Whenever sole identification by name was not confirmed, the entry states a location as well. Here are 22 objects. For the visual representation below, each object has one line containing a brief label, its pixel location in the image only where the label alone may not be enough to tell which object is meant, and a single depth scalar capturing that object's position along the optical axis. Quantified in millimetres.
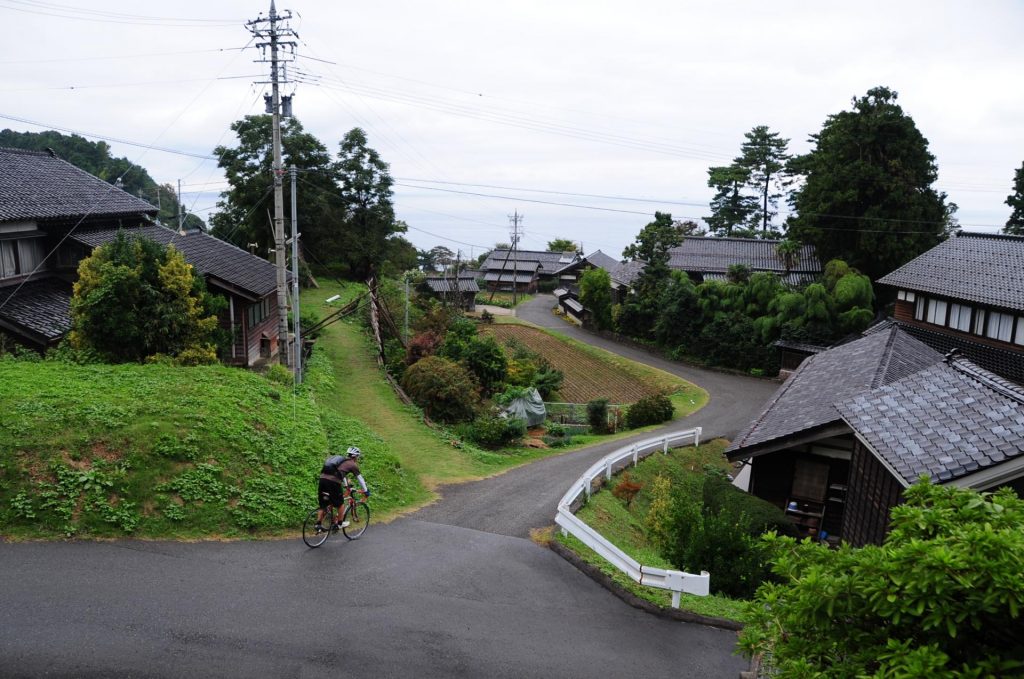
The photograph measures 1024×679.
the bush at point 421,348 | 29234
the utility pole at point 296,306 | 21312
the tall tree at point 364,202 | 47656
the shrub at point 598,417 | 28469
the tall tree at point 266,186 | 43719
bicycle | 11891
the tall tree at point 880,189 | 39906
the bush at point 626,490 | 17147
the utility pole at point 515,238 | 71106
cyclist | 11953
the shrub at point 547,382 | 32656
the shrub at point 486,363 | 29312
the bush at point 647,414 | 28891
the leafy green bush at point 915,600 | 4402
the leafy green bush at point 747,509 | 13453
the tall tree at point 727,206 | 65938
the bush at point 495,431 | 23516
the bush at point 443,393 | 24891
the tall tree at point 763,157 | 62250
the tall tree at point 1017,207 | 42125
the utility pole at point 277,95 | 20641
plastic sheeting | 27172
